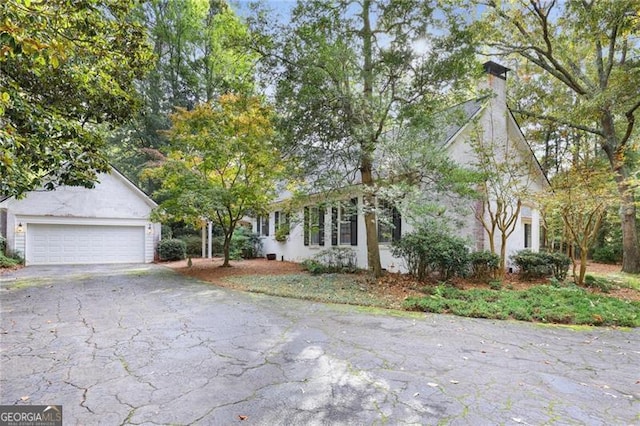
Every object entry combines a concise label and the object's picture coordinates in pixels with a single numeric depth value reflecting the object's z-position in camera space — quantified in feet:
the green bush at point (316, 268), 39.78
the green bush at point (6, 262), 45.34
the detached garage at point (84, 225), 50.21
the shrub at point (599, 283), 30.82
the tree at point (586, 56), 37.01
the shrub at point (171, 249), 58.90
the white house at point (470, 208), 36.47
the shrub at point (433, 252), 30.63
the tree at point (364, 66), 29.17
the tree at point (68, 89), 12.03
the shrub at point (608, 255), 63.46
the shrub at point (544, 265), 34.73
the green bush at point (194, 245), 67.92
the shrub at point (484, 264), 33.50
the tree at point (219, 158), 37.52
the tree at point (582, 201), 29.32
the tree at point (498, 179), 33.50
